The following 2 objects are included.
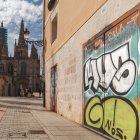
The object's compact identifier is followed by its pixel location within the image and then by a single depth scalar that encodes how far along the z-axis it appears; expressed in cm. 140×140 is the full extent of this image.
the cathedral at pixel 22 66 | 6343
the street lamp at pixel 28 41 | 1368
